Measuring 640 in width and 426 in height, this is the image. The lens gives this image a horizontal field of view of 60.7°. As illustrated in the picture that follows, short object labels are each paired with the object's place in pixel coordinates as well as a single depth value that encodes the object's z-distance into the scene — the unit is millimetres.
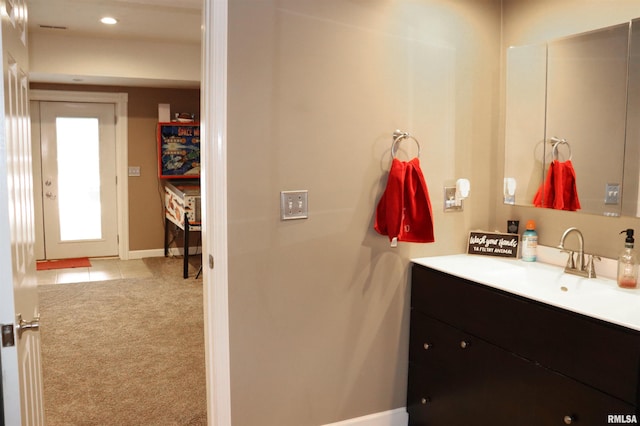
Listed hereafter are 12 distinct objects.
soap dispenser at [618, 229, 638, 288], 2047
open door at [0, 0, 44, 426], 1194
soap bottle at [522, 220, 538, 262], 2553
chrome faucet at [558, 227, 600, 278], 2225
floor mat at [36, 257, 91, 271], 6219
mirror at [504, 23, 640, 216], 2203
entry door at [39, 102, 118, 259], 6469
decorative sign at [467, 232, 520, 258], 2633
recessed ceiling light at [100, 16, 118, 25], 4742
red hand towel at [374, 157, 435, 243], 2391
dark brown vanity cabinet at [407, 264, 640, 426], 1674
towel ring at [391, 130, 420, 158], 2502
